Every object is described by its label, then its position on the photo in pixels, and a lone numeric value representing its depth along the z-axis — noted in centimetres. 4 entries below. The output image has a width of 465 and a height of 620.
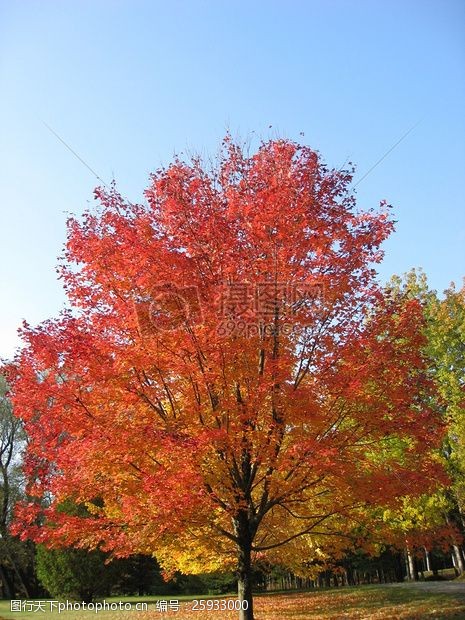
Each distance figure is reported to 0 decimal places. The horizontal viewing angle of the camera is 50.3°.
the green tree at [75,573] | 2247
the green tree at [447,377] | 2097
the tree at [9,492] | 3297
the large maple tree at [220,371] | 857
